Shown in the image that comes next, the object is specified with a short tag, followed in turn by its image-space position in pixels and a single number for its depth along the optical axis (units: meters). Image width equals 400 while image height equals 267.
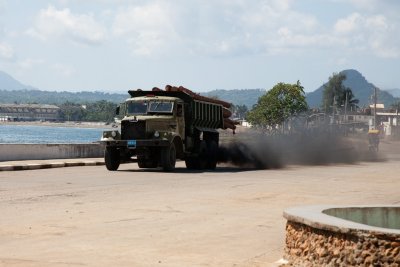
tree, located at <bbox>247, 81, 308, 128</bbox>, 131.00
